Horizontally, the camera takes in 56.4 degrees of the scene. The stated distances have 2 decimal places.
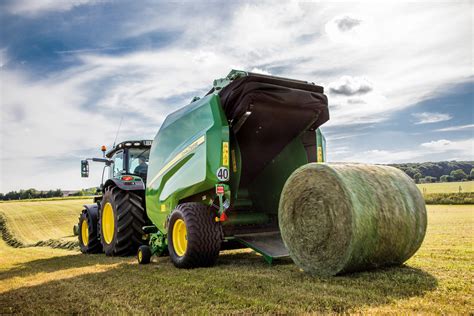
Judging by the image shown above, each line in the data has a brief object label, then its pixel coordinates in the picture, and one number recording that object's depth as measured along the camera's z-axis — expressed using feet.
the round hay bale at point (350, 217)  15.05
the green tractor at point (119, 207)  26.84
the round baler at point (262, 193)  15.53
